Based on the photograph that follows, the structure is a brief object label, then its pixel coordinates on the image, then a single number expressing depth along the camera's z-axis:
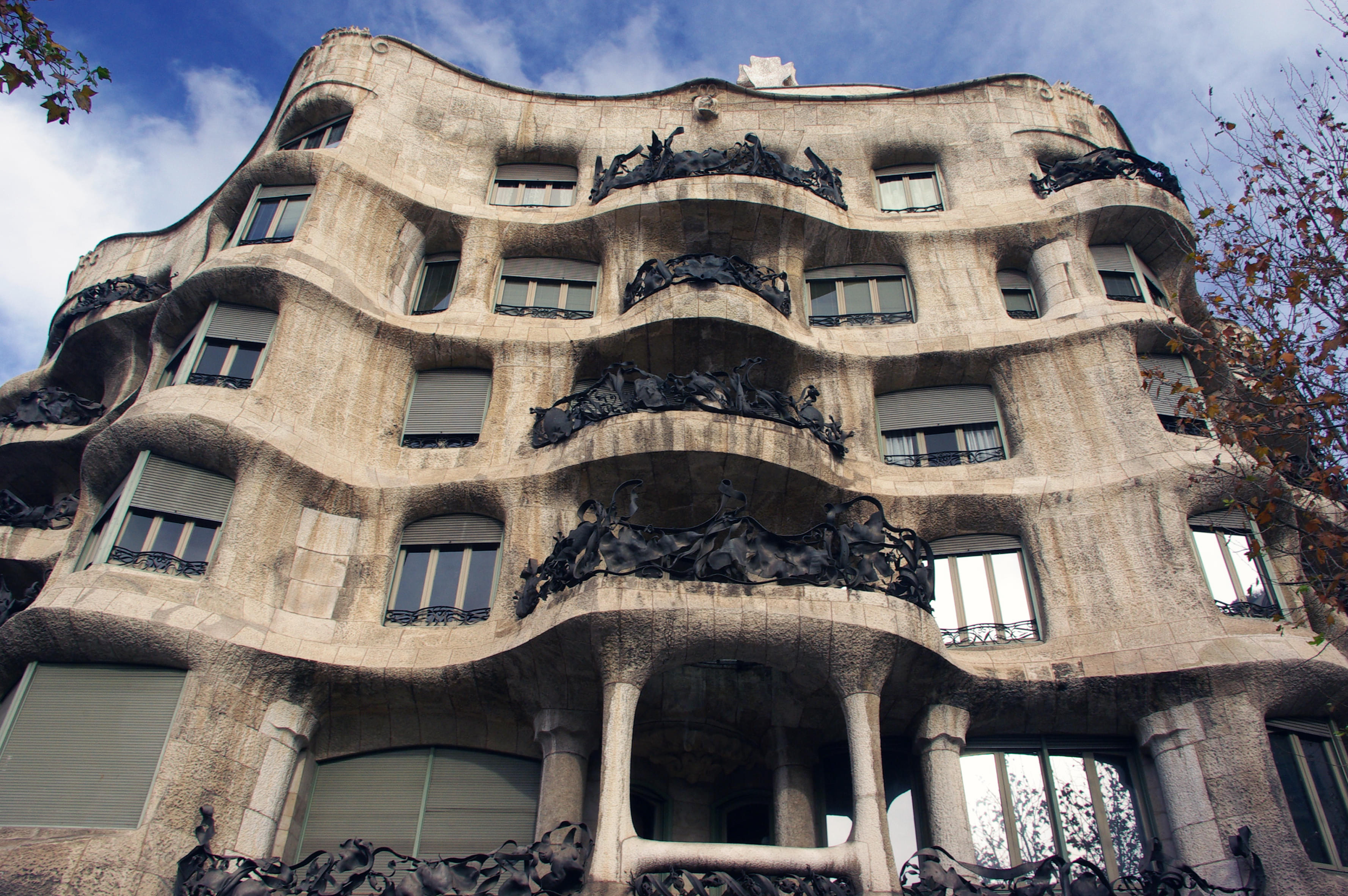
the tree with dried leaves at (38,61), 8.47
